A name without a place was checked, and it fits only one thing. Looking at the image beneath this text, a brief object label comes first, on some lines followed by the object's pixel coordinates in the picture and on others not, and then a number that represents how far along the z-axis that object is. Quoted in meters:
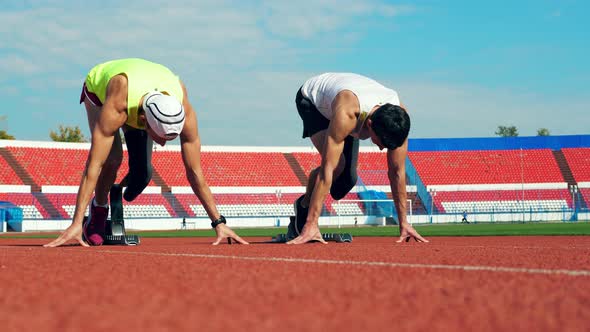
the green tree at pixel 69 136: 76.12
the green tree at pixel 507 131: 116.88
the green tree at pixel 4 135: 64.25
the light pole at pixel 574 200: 39.23
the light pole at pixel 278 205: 40.34
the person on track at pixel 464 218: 38.66
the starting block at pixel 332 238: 8.29
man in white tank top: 7.07
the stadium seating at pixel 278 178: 39.62
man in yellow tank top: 6.68
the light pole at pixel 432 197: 40.89
